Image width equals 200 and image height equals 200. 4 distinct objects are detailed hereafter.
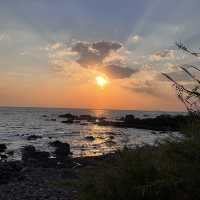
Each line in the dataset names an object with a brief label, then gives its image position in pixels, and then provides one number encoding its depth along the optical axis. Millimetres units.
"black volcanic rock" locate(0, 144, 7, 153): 16609
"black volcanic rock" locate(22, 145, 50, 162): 13785
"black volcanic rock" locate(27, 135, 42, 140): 23869
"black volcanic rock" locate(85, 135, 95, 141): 23658
